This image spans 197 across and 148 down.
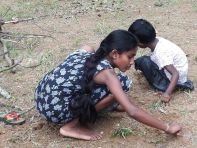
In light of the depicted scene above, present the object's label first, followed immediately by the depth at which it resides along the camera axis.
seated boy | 3.44
